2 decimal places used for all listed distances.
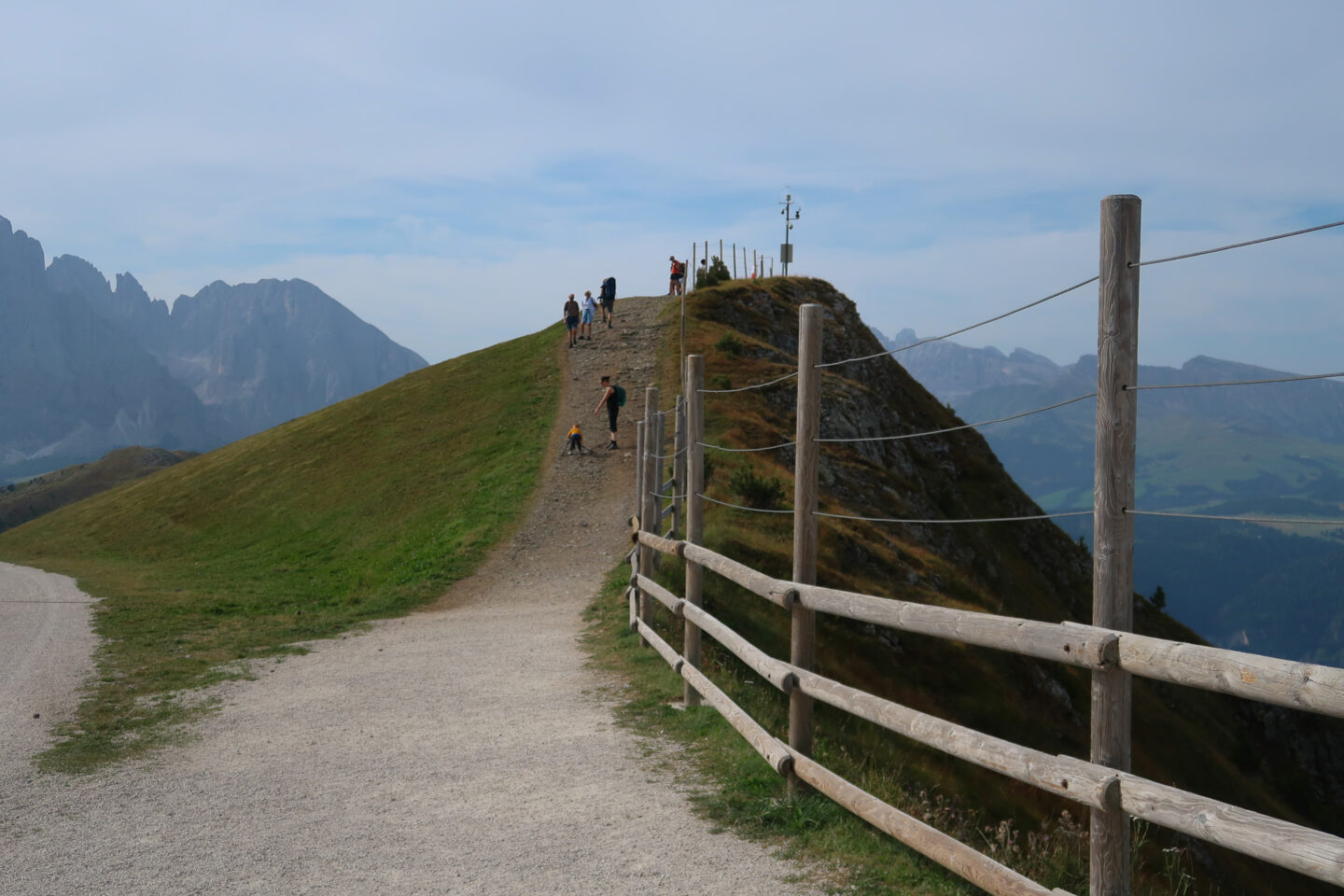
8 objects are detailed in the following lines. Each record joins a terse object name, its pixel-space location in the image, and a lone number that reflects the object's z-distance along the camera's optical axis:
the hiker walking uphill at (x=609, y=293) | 47.16
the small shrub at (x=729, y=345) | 40.19
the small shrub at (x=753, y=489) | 23.86
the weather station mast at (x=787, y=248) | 56.41
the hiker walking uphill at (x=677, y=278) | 47.33
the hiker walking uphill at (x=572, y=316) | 45.22
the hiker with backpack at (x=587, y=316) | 48.00
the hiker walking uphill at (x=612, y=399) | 32.16
